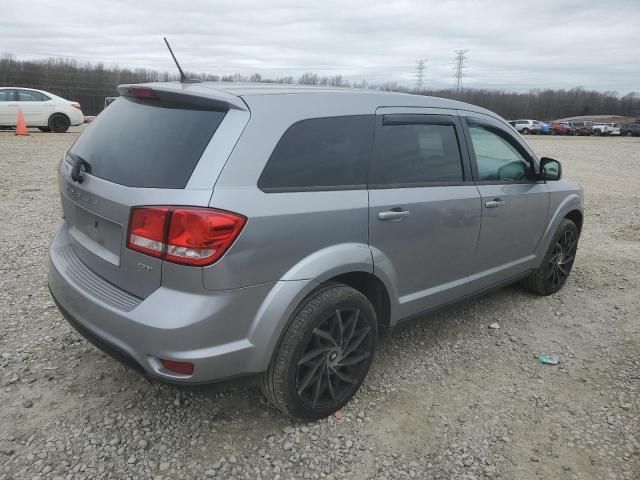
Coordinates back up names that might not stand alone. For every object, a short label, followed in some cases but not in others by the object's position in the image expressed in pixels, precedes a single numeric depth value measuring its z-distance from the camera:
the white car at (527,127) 48.84
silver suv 2.14
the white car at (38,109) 15.84
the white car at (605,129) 50.50
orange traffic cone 15.71
